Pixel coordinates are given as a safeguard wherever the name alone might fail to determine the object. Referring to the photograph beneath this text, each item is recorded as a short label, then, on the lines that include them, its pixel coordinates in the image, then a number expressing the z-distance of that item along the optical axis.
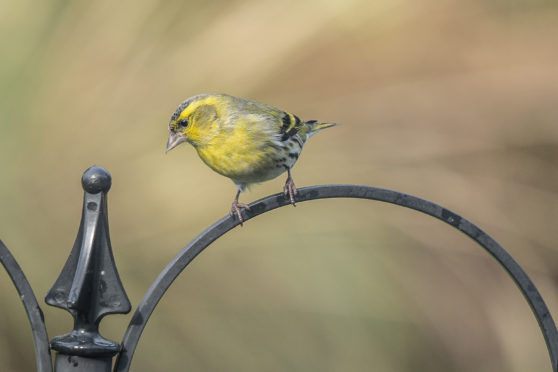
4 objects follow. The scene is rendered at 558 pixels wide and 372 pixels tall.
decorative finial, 6.58
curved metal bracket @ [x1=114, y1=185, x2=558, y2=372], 6.68
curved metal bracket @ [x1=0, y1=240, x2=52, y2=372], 6.61
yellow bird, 6.96
